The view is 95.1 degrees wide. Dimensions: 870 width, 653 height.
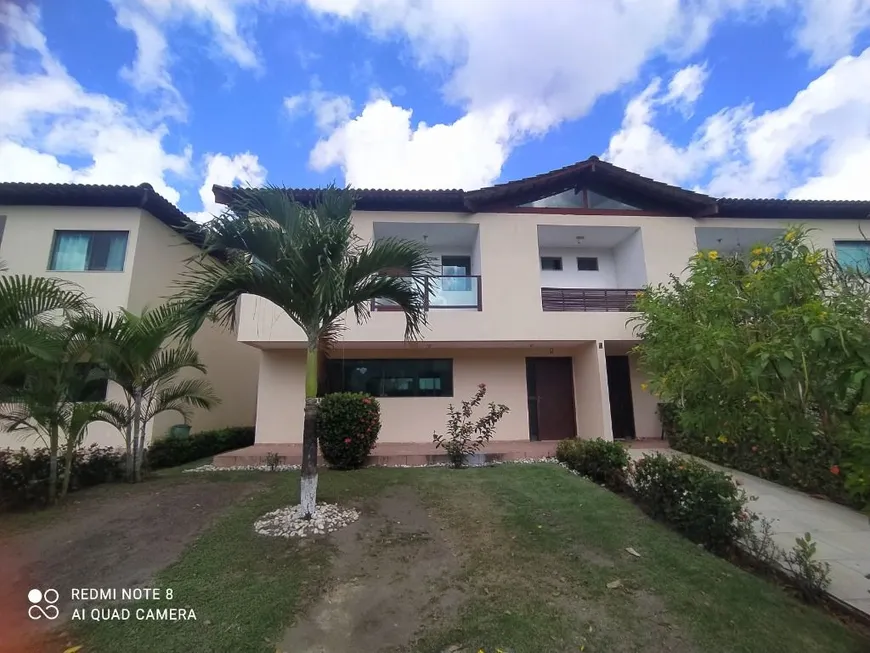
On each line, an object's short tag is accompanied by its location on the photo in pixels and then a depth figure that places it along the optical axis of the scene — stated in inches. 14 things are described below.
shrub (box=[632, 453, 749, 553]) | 171.5
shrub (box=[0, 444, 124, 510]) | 218.5
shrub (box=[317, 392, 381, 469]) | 304.8
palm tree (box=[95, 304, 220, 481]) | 255.4
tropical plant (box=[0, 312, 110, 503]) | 214.8
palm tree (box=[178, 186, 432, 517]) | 189.2
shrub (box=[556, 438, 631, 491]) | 257.4
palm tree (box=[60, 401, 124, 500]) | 225.9
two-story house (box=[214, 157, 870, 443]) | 398.0
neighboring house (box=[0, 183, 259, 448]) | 405.7
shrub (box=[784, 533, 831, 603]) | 135.6
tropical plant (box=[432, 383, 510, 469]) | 321.7
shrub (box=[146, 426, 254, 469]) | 369.7
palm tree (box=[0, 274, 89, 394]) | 197.8
